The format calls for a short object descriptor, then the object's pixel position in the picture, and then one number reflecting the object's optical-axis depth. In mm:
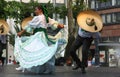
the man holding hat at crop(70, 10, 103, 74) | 11141
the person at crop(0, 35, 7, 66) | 15033
